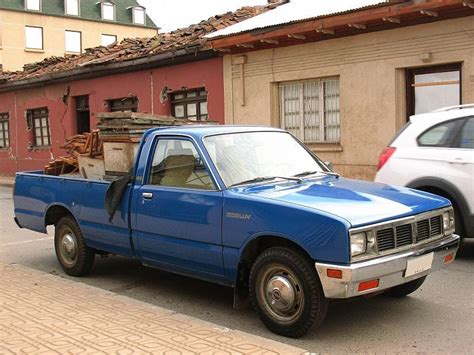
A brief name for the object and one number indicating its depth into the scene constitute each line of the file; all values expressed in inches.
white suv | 276.5
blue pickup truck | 169.5
